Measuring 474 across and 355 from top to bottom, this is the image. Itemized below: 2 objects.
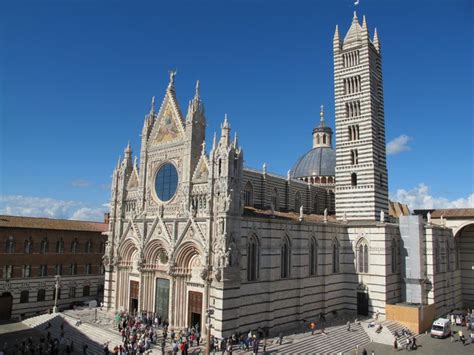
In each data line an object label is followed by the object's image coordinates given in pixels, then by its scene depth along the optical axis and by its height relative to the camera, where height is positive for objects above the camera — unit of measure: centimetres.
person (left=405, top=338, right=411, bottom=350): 2894 -724
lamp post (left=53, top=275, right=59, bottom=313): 3591 -641
